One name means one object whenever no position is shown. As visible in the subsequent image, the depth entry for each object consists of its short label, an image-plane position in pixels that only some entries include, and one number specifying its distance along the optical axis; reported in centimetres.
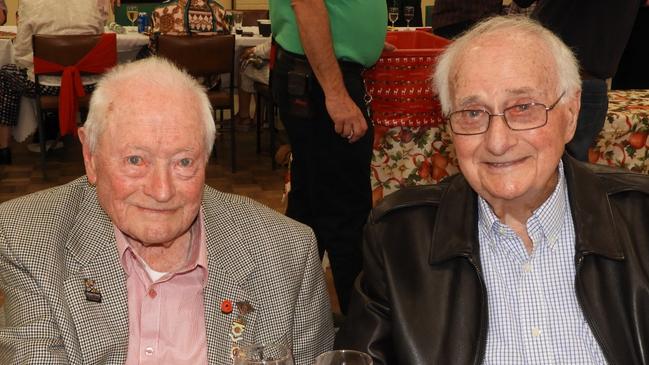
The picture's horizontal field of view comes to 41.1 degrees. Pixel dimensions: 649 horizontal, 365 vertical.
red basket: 379
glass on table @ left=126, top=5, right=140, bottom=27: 739
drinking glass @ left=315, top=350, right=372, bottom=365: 148
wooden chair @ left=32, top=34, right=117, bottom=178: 604
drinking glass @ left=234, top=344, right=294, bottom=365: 144
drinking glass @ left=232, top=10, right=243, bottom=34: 744
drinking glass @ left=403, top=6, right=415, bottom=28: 754
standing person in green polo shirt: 320
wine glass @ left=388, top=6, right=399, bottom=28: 723
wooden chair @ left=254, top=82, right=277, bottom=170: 671
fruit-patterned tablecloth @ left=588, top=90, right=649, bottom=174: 424
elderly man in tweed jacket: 185
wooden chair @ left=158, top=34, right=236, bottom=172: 619
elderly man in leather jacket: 183
